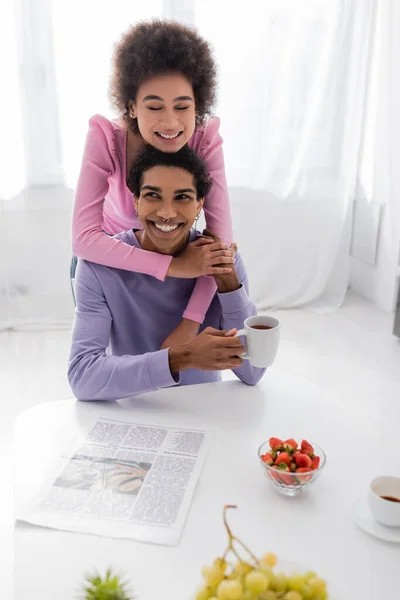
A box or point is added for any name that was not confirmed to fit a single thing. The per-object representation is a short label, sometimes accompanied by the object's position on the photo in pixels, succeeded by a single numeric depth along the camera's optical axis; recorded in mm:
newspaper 920
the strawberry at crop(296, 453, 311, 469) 984
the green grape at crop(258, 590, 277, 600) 596
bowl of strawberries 960
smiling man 1275
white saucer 879
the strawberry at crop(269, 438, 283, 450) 1037
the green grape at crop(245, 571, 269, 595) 595
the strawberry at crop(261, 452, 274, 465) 996
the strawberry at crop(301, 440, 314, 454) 1020
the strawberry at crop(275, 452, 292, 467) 991
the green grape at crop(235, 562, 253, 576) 622
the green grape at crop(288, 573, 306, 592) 617
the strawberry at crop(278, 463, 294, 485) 954
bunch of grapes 596
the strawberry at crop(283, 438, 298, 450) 1026
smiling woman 1466
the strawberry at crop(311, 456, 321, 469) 982
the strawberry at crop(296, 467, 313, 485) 954
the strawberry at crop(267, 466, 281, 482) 961
